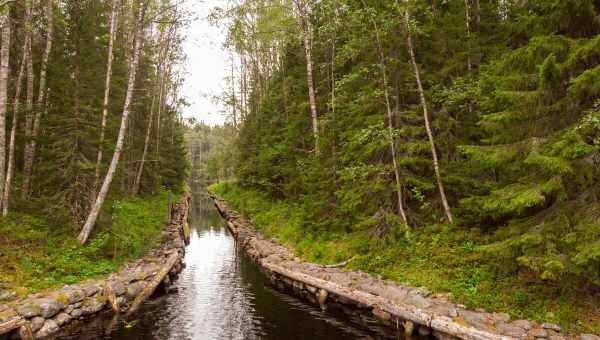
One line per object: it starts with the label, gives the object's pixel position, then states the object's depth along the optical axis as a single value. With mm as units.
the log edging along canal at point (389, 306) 8062
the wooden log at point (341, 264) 13930
